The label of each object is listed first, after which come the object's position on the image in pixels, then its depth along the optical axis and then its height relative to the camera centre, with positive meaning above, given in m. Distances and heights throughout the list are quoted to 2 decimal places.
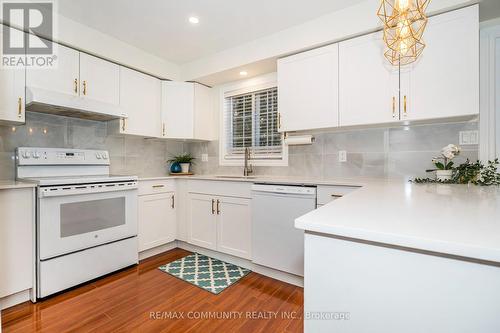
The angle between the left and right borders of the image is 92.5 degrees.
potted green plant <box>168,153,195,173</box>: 3.37 +0.06
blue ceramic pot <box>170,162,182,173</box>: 3.34 -0.04
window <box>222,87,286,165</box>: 2.95 +0.51
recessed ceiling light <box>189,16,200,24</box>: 2.17 +1.34
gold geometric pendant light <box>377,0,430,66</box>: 1.04 +0.66
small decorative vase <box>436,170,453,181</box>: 1.71 -0.06
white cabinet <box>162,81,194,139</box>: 3.10 +0.74
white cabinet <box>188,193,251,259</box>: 2.47 -0.64
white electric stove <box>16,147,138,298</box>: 1.89 -0.46
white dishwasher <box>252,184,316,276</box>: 2.06 -0.54
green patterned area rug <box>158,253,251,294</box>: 2.14 -1.06
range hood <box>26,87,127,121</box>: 1.95 +0.53
